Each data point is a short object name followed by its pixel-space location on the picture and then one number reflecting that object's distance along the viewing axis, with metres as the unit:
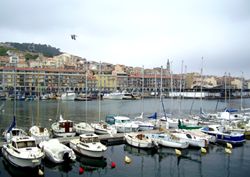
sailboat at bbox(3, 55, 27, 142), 19.94
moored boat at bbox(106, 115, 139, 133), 26.04
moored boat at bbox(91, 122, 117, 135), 24.33
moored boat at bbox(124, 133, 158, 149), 20.31
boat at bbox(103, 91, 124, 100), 90.89
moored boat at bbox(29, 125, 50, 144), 20.59
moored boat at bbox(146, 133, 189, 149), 20.60
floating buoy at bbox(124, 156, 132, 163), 17.40
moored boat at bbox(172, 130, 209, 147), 20.80
